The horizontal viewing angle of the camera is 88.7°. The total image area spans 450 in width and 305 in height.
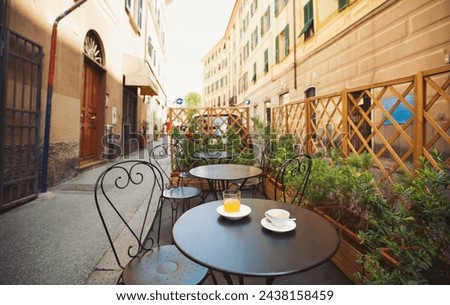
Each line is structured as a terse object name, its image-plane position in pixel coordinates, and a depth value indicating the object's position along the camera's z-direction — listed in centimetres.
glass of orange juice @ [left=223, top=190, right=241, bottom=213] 134
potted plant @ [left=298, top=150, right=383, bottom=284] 172
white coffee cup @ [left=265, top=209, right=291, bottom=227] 115
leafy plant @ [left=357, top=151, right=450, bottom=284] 106
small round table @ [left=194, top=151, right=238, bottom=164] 371
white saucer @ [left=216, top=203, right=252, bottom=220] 127
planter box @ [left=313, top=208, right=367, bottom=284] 173
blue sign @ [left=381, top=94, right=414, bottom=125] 412
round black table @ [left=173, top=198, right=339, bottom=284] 88
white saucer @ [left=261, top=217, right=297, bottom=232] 112
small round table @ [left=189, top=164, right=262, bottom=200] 235
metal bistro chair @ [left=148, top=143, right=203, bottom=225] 261
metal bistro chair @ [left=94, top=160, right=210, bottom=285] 124
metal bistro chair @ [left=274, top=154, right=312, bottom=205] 196
